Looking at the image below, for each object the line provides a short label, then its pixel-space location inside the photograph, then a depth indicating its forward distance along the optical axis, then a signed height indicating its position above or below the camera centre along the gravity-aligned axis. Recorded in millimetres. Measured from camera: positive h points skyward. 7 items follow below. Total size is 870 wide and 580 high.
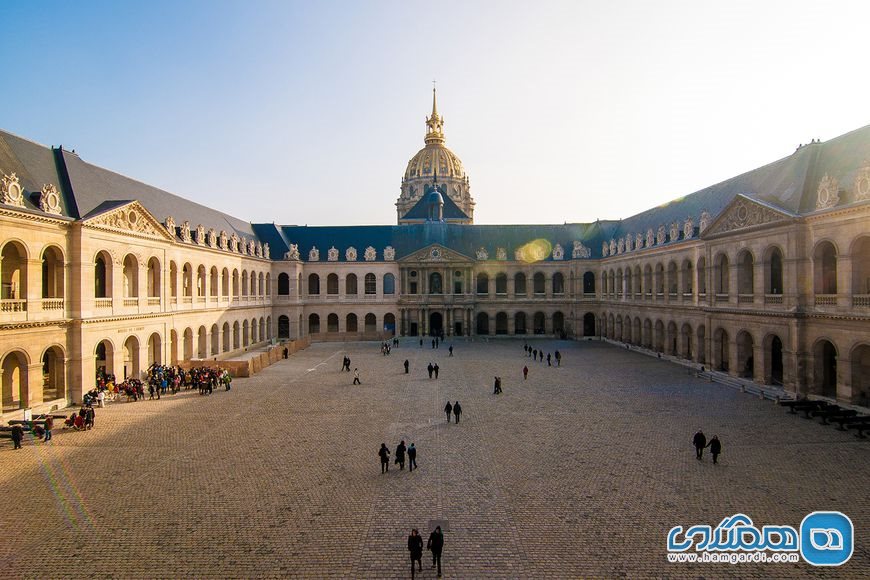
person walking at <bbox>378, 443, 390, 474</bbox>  19188 -6175
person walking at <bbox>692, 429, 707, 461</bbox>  20266 -6263
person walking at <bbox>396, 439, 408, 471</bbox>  19594 -6176
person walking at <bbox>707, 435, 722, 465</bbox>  19844 -6293
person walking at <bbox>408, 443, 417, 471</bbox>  19734 -6417
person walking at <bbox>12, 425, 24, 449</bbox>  22277 -5797
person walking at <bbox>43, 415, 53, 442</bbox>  23611 -5824
